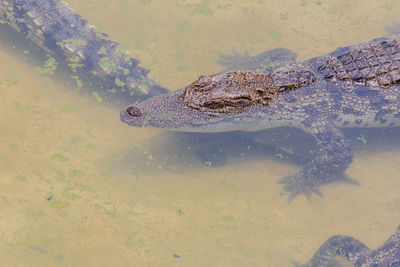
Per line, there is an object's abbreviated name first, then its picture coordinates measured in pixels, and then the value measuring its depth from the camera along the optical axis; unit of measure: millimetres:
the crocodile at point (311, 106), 7332
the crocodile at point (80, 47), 8234
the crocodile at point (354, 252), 6484
